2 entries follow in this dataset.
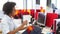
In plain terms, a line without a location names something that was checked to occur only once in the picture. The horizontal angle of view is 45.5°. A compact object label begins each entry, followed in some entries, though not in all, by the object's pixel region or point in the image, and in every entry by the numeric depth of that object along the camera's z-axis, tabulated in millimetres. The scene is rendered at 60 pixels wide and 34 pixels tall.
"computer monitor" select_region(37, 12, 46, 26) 1513
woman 1013
